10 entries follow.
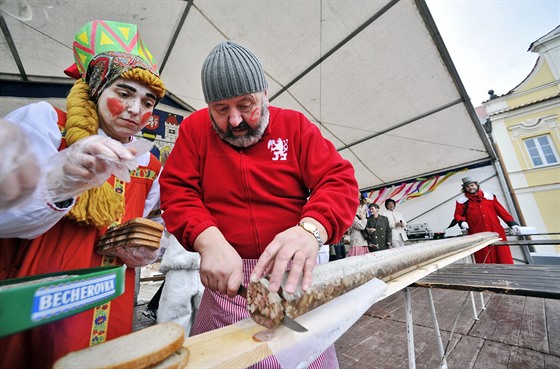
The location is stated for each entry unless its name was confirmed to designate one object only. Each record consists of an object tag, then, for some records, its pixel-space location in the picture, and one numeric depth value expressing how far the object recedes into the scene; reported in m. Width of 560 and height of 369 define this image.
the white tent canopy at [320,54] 2.90
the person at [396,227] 5.84
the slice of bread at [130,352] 0.40
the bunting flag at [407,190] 6.76
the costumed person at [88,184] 0.77
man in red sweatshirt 0.88
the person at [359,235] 5.27
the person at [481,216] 4.23
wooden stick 0.48
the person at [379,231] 5.33
